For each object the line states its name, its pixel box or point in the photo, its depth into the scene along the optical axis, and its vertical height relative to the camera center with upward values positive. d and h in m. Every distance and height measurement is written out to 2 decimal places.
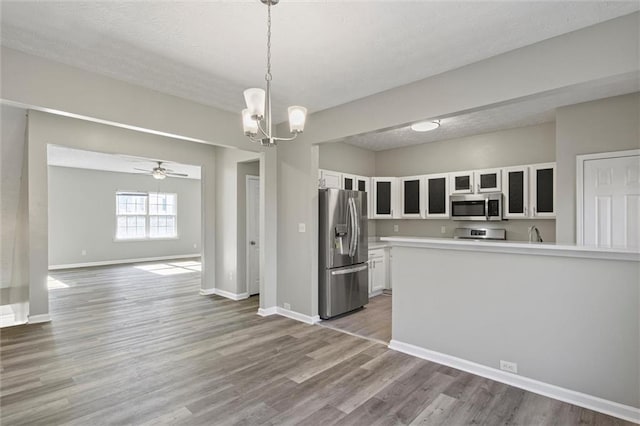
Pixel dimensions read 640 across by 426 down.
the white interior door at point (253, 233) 5.79 -0.34
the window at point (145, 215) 9.84 +0.00
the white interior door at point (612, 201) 3.52 +0.13
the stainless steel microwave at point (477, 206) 5.00 +0.11
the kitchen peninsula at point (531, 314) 2.29 -0.85
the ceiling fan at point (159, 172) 7.61 +1.03
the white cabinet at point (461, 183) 5.36 +0.53
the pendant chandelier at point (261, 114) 2.18 +0.74
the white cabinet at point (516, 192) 4.79 +0.32
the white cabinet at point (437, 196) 5.63 +0.31
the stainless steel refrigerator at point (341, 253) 4.45 -0.56
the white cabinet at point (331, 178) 5.44 +0.62
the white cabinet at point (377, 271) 5.61 -1.04
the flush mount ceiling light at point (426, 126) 4.57 +1.29
